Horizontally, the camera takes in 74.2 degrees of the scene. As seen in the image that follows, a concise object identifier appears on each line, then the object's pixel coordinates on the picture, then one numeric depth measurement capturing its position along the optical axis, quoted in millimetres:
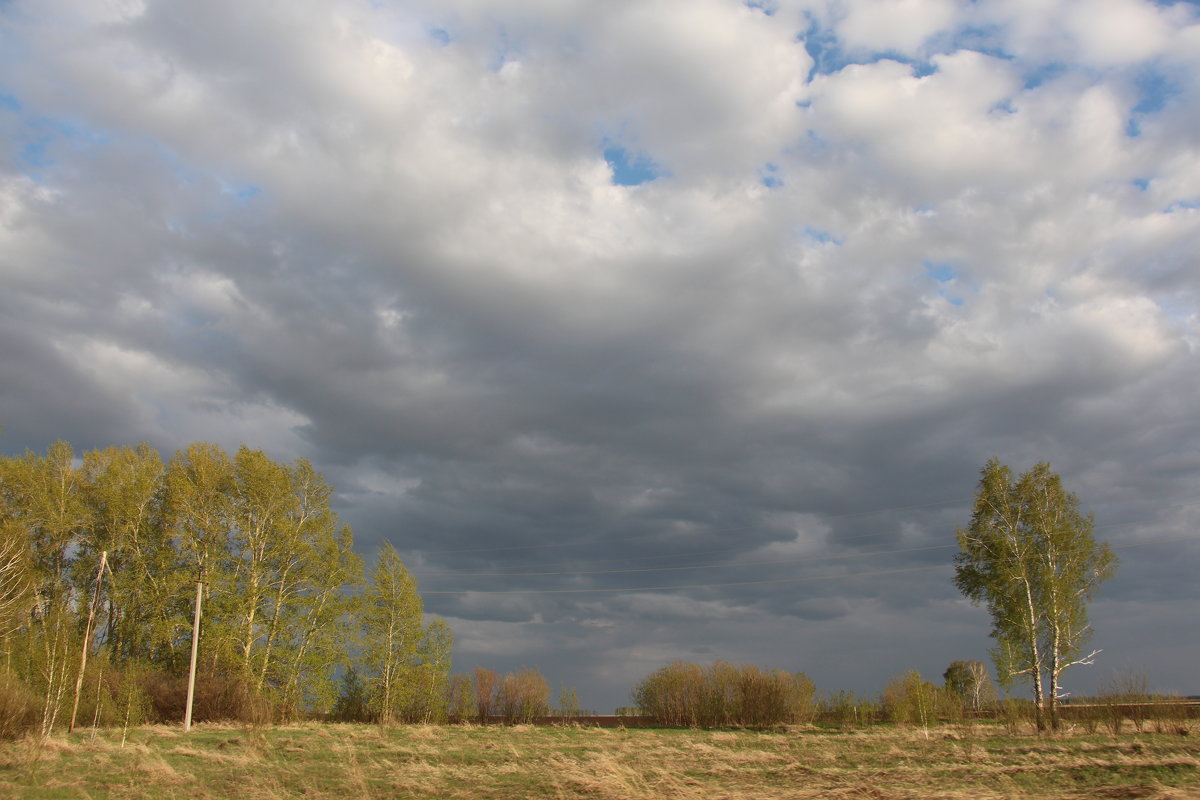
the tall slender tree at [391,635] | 48219
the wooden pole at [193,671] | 32531
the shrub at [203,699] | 40719
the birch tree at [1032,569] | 36969
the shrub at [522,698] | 58875
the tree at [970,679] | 65125
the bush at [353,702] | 49156
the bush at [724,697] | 52750
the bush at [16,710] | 24547
